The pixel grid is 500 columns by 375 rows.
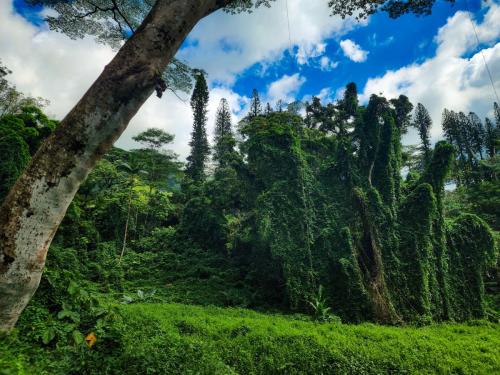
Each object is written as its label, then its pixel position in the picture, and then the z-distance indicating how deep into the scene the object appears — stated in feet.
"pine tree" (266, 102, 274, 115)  101.42
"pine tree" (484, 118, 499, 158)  101.35
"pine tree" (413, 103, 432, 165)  104.22
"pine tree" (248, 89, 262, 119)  99.96
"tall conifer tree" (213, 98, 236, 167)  109.64
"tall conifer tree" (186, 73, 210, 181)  92.83
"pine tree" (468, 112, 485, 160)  106.42
